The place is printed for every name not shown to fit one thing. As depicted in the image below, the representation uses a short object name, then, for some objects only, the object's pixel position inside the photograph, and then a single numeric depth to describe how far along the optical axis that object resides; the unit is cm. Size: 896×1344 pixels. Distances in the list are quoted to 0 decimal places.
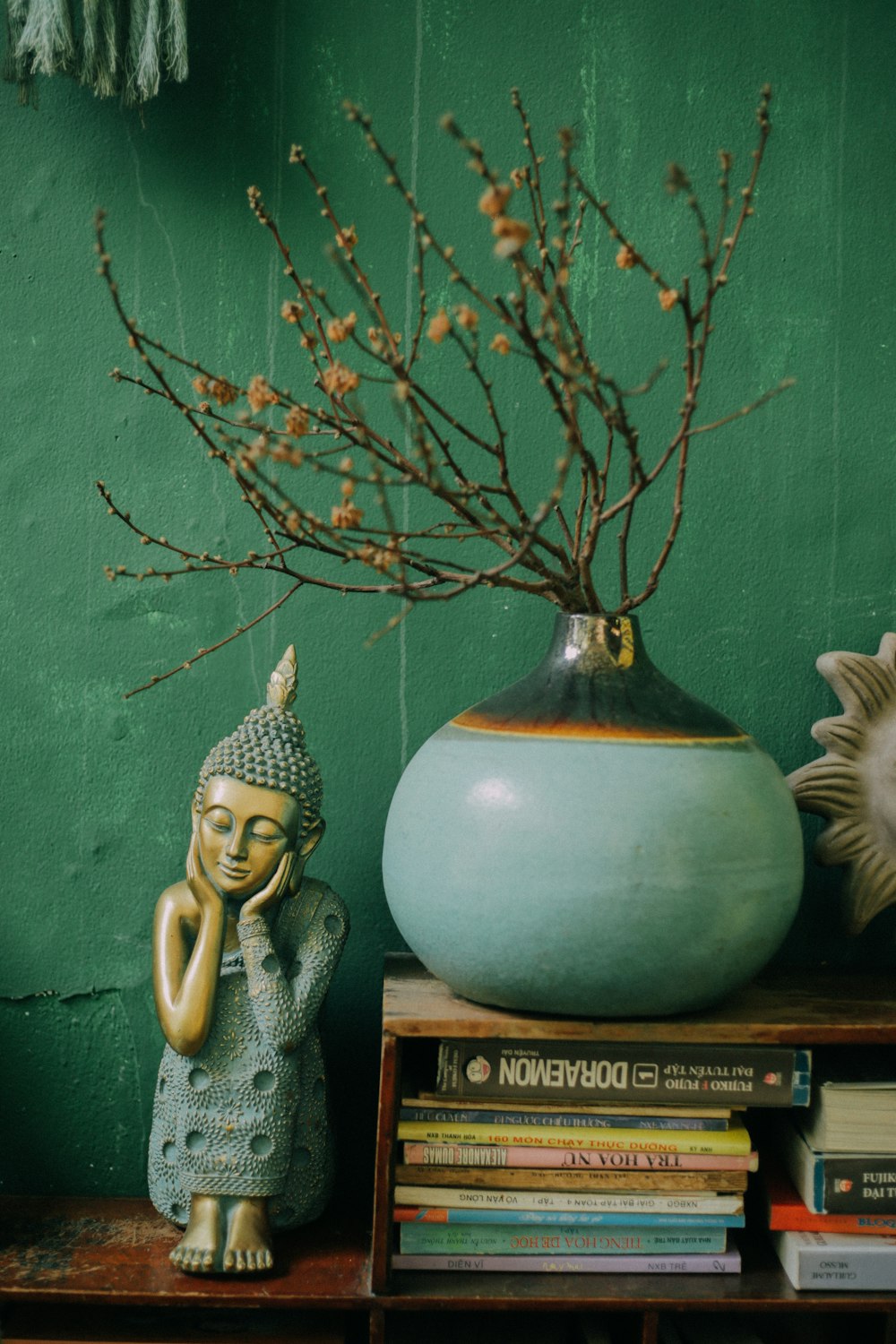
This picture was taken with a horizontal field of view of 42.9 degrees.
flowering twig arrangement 129
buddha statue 133
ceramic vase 115
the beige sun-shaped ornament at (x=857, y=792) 148
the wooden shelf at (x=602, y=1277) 122
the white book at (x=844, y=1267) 127
